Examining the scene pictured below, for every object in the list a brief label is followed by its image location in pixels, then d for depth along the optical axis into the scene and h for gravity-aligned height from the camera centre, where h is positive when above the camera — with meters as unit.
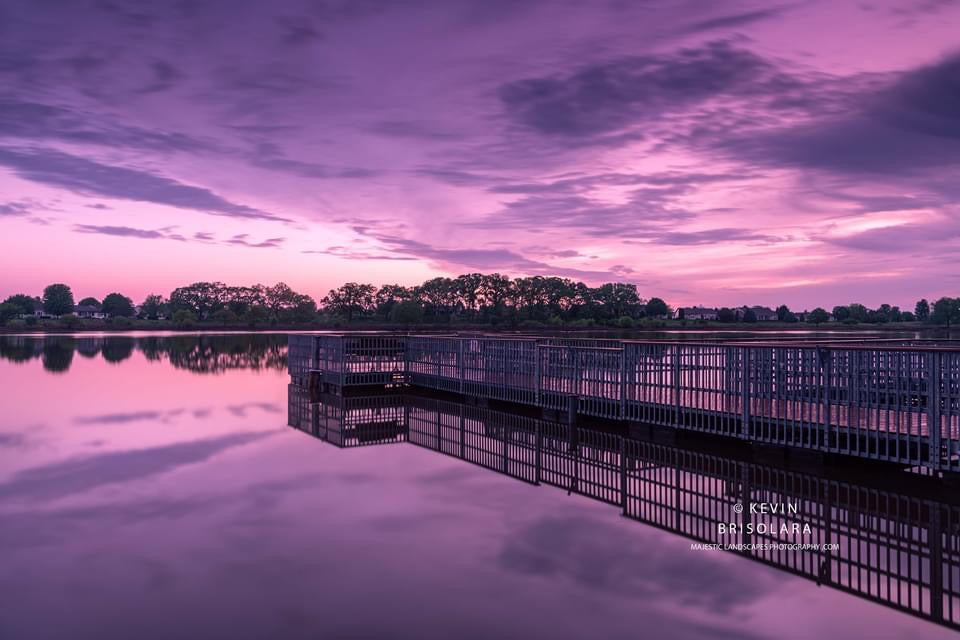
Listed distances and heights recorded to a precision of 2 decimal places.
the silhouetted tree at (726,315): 167.07 +3.25
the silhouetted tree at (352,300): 152.12 +6.04
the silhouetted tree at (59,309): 198.88 +4.82
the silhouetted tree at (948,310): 170.88 +4.89
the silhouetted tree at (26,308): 190.88 +4.95
